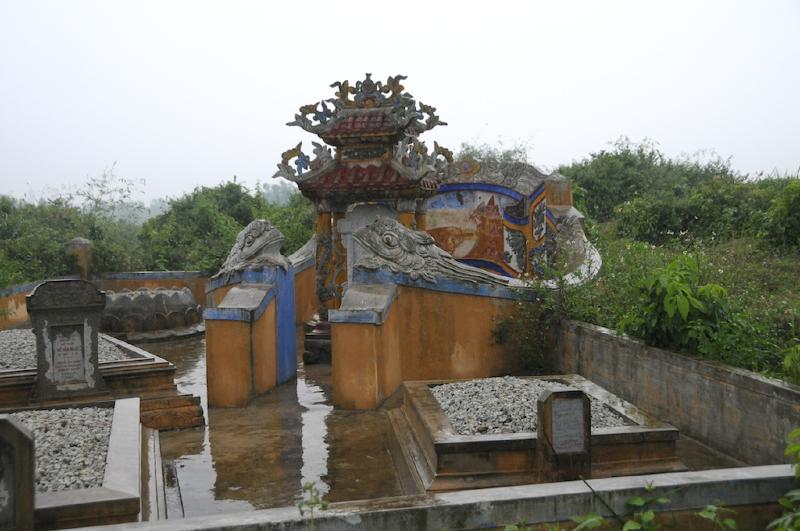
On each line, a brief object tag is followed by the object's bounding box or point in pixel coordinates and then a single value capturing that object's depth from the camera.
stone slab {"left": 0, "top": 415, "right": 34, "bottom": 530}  3.42
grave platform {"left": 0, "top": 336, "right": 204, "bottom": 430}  6.92
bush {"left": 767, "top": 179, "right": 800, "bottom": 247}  10.05
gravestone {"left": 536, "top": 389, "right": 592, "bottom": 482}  4.48
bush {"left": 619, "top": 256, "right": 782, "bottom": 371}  5.62
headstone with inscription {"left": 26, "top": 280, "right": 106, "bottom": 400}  6.80
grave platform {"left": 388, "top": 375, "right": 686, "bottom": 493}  4.75
